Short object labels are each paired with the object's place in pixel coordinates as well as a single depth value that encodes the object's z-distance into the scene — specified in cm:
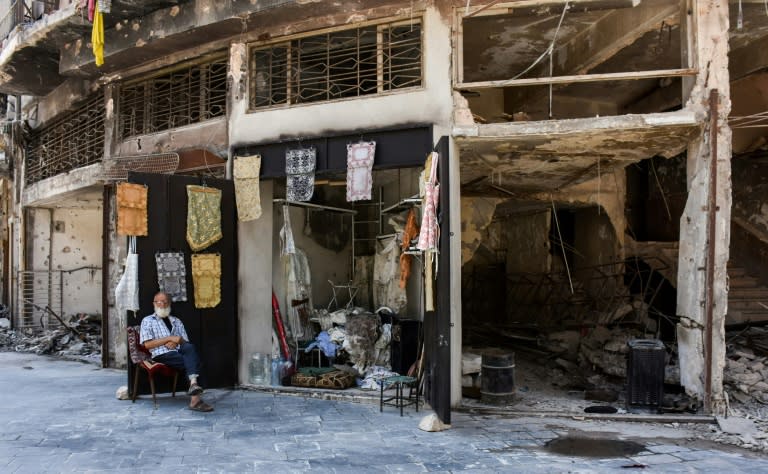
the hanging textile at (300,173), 906
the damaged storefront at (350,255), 850
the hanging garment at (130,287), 853
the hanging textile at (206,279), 917
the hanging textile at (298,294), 1053
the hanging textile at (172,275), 886
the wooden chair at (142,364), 798
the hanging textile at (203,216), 919
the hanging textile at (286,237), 1010
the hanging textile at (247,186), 945
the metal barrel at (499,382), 862
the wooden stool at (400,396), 773
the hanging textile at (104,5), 952
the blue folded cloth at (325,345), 1021
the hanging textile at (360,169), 866
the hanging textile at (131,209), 863
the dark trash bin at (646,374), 798
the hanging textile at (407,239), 907
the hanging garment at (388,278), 1024
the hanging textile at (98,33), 970
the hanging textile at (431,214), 734
